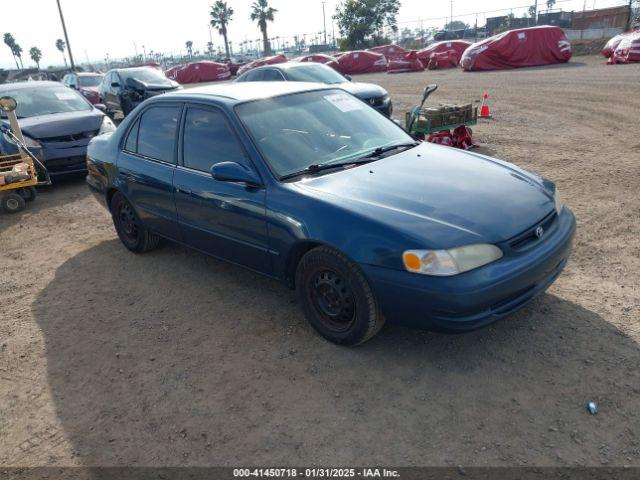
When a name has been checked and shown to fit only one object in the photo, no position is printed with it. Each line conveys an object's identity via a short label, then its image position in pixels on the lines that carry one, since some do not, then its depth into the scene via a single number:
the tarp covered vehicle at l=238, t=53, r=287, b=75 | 33.01
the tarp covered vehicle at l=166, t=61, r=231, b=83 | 37.38
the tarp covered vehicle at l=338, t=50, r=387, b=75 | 32.22
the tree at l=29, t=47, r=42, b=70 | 102.94
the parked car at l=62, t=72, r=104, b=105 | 17.16
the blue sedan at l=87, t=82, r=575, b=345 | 2.93
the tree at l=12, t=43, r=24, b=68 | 96.69
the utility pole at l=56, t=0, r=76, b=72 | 33.69
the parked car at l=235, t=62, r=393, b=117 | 10.27
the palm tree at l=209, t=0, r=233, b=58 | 72.12
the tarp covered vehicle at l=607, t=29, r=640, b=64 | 20.11
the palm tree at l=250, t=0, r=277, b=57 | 66.19
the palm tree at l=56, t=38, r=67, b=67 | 99.75
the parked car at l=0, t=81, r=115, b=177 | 8.24
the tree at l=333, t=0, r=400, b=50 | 51.50
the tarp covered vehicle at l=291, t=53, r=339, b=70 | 30.56
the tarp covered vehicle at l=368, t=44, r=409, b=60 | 34.81
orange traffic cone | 11.63
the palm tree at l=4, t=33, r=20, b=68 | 96.65
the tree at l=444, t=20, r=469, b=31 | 73.74
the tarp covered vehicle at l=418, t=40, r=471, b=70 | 29.19
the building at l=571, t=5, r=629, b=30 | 33.16
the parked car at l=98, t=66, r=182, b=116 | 13.85
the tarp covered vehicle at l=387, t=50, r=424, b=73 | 29.39
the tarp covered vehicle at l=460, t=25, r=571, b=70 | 23.80
